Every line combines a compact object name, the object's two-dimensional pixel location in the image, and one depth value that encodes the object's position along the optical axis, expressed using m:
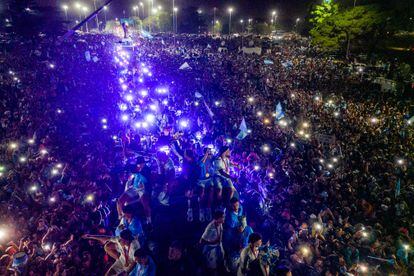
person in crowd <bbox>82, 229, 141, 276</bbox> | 4.70
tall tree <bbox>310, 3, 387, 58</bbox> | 24.19
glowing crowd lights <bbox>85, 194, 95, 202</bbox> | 6.47
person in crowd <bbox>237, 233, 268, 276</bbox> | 4.18
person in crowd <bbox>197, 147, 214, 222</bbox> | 6.46
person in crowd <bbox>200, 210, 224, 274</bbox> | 4.92
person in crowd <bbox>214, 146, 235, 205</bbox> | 6.38
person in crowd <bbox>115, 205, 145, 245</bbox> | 5.41
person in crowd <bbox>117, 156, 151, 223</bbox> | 5.92
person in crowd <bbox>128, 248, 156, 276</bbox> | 4.09
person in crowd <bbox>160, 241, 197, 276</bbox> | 4.52
